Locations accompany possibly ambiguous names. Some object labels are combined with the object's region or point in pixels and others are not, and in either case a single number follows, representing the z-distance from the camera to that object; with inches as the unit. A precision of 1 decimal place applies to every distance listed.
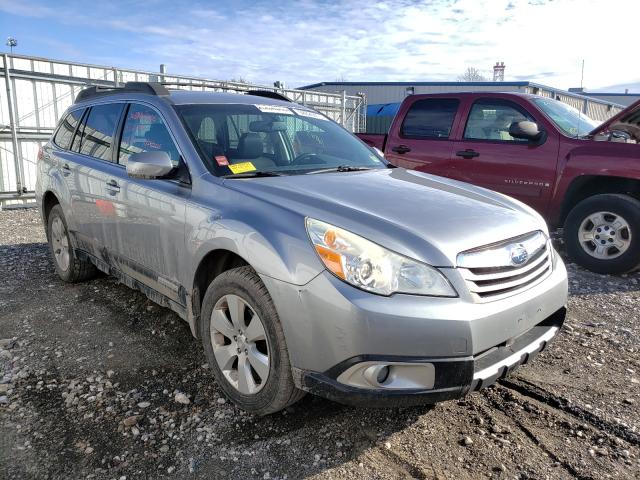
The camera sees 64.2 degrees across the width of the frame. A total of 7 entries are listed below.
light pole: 1381.2
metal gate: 379.6
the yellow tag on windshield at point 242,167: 123.0
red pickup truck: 210.2
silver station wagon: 88.0
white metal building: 884.2
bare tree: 2223.8
